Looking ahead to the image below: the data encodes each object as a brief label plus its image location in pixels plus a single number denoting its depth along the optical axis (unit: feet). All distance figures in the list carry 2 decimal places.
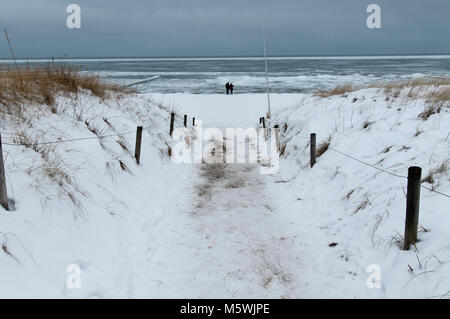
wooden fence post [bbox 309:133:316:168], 29.94
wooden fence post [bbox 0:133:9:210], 14.42
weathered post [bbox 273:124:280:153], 41.73
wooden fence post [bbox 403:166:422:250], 14.35
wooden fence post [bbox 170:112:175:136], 45.70
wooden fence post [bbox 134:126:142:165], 29.94
